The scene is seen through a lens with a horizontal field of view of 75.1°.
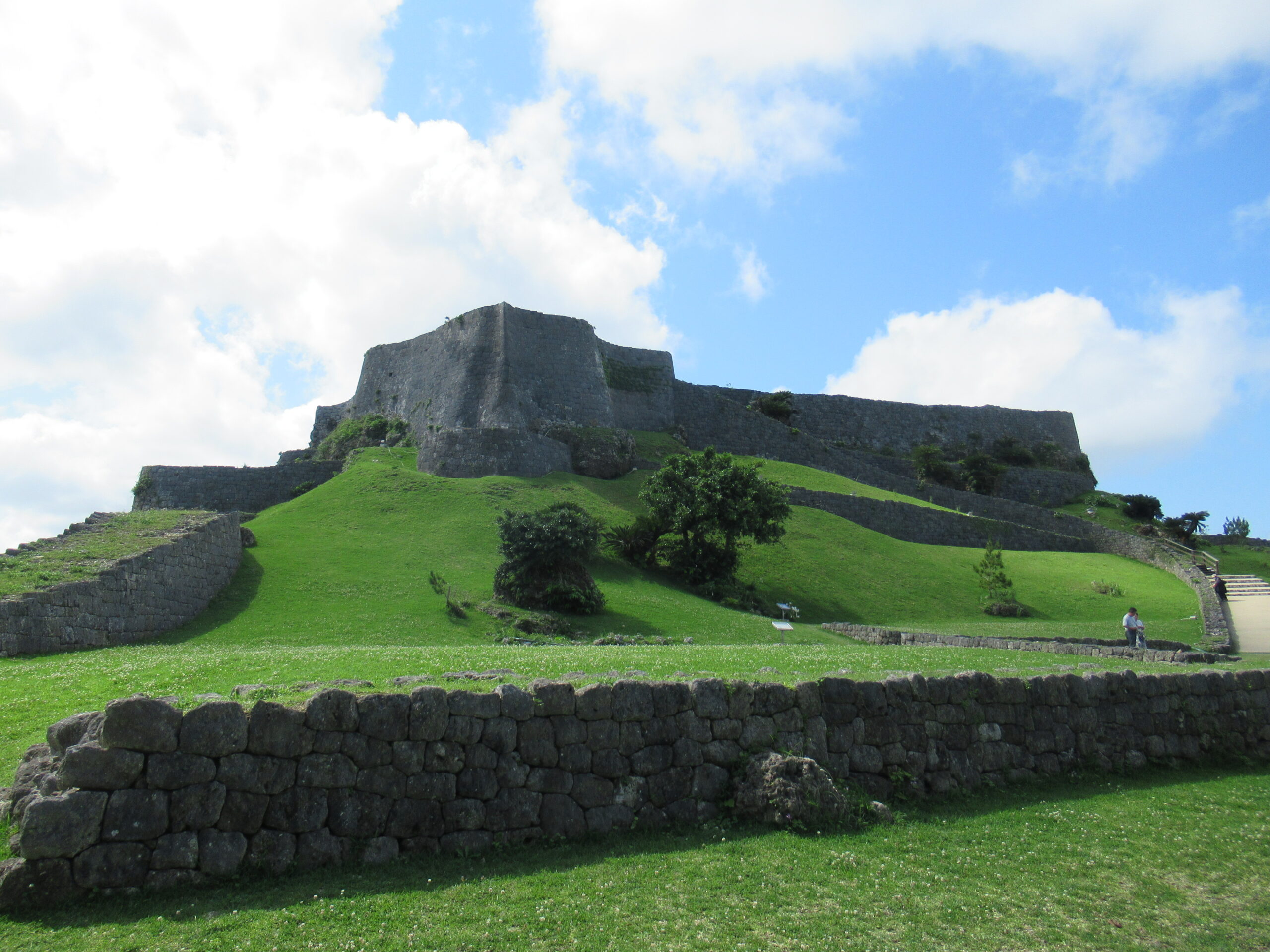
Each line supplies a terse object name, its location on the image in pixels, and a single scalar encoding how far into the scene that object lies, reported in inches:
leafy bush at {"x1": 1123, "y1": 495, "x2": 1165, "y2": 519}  2410.2
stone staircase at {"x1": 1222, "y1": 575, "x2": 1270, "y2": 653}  1048.2
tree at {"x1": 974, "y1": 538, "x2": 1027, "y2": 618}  1350.9
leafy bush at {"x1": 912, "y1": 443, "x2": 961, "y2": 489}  2527.1
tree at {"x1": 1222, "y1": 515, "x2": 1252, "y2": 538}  2255.2
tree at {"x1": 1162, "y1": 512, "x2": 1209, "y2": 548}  2085.4
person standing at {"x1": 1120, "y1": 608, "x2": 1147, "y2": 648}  882.8
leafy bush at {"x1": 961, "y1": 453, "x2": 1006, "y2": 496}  2564.0
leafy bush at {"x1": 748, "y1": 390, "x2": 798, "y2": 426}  2706.7
